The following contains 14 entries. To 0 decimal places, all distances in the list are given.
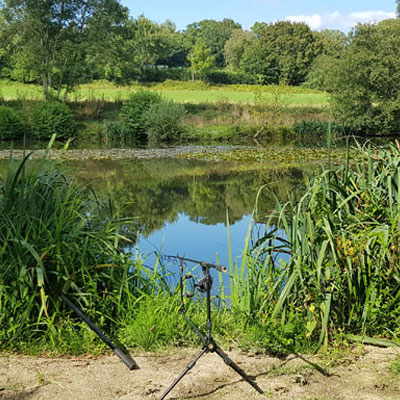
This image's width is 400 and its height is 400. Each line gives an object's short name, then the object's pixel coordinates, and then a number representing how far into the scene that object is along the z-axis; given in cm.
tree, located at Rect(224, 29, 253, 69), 6631
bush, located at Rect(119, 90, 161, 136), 2604
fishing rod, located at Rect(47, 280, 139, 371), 322
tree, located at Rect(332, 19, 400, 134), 2642
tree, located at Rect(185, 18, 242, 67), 7956
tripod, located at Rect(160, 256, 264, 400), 277
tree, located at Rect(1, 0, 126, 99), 2694
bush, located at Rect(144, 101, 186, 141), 2525
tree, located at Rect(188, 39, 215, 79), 5506
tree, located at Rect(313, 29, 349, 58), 6169
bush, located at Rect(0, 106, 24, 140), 2412
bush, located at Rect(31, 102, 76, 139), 2481
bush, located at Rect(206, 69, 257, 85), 5444
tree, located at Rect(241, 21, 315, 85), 5988
